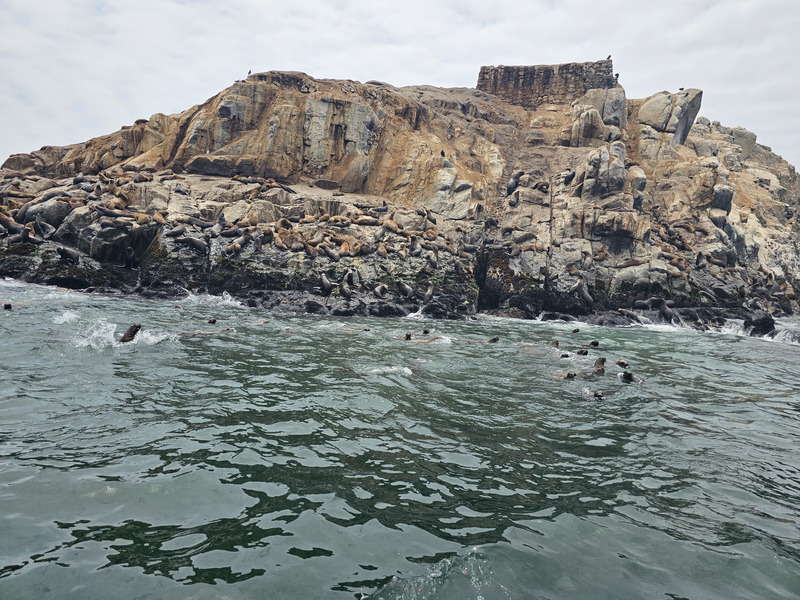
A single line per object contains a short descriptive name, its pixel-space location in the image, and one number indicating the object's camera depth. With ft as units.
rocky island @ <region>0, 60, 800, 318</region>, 85.10
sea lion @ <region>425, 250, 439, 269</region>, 94.63
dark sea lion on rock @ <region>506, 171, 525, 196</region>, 134.41
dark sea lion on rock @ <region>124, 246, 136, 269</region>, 86.02
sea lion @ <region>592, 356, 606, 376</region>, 43.69
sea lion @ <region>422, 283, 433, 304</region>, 87.10
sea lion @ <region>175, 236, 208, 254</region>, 85.97
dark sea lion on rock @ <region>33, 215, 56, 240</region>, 83.97
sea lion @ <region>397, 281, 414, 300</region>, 87.15
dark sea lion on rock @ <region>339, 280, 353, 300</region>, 82.52
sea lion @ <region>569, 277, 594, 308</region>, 98.94
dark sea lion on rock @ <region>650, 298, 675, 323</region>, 95.30
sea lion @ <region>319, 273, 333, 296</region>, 83.10
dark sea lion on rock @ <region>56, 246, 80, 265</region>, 80.07
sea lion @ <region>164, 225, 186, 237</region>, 87.29
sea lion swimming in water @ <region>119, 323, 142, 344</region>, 42.51
